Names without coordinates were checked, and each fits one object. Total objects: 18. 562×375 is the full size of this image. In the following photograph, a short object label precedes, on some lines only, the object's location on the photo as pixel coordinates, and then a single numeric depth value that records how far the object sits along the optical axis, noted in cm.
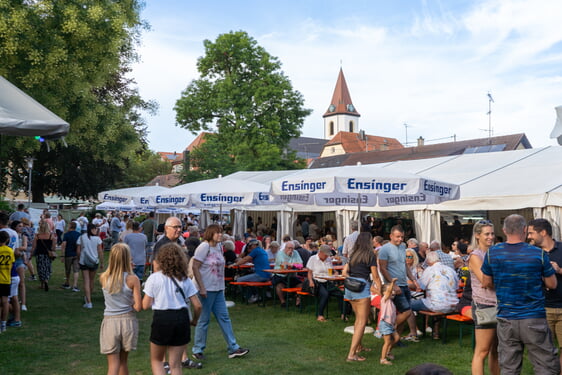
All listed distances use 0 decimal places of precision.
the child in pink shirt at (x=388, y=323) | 637
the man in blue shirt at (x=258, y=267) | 1079
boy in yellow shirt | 723
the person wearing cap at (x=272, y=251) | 1180
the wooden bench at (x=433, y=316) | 749
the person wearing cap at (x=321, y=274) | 927
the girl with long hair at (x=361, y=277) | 644
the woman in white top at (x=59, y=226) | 2159
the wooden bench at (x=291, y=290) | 983
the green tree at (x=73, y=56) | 1074
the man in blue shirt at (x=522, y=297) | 421
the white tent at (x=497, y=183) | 1276
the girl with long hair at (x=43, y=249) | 1187
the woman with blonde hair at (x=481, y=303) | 489
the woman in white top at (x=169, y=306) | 459
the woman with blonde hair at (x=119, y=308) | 466
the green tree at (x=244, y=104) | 3294
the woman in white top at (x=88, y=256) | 1002
